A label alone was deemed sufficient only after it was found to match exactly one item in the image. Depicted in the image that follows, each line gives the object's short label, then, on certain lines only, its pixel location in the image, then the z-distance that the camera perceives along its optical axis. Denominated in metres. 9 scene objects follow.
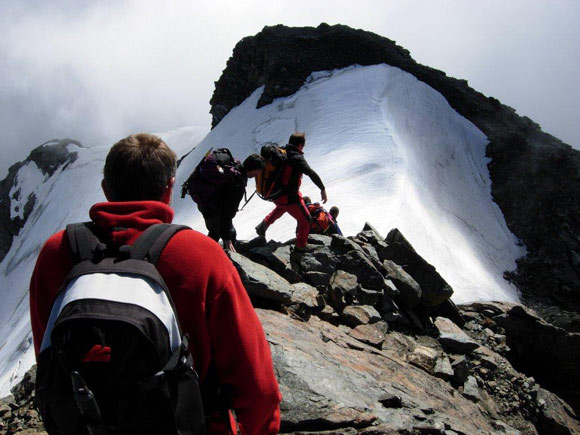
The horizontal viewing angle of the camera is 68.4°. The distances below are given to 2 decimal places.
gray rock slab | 4.23
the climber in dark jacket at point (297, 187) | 8.52
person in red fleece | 2.11
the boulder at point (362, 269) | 8.46
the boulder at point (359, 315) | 7.38
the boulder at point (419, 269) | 9.24
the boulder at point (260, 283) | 6.30
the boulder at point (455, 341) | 7.80
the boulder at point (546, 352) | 8.74
